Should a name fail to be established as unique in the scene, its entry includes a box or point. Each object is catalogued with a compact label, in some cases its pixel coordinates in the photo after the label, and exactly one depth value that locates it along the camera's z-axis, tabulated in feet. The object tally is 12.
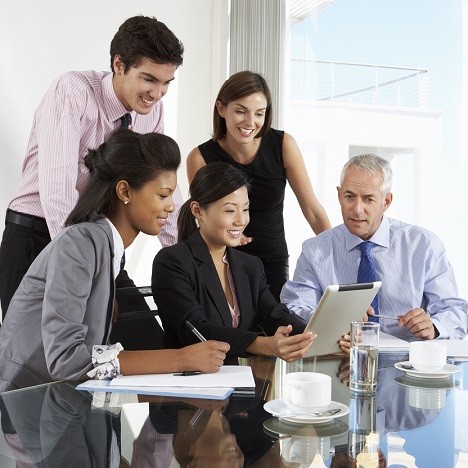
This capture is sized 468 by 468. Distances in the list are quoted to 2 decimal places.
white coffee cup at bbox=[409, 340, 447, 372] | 9.00
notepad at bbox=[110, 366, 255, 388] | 8.29
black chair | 10.14
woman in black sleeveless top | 12.95
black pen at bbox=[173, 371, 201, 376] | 8.61
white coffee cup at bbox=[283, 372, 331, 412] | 7.51
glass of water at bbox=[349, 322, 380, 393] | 8.36
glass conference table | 6.80
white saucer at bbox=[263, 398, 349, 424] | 7.41
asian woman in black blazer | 10.15
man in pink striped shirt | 11.06
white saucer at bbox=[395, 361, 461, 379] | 8.91
